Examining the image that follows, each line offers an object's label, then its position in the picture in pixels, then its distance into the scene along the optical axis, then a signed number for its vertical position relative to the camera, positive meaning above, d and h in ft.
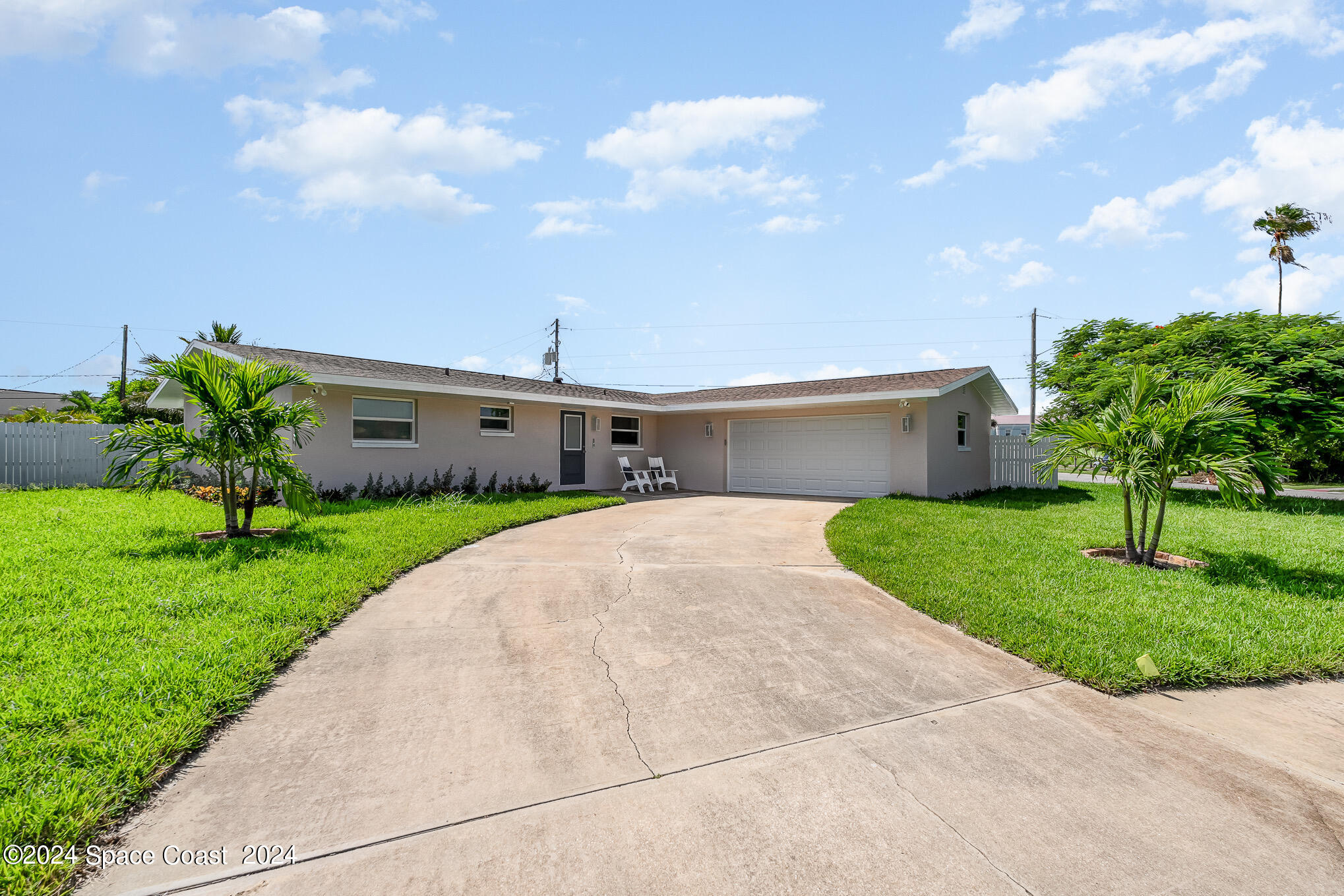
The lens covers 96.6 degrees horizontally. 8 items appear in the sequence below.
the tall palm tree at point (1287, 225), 81.20 +31.88
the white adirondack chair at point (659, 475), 55.72 -1.96
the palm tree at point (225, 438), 24.00 +0.59
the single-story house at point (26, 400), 111.14 +9.91
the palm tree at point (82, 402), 70.74 +6.09
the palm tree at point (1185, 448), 21.58 +0.33
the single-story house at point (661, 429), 39.42 +2.09
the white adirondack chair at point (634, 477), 52.75 -2.08
